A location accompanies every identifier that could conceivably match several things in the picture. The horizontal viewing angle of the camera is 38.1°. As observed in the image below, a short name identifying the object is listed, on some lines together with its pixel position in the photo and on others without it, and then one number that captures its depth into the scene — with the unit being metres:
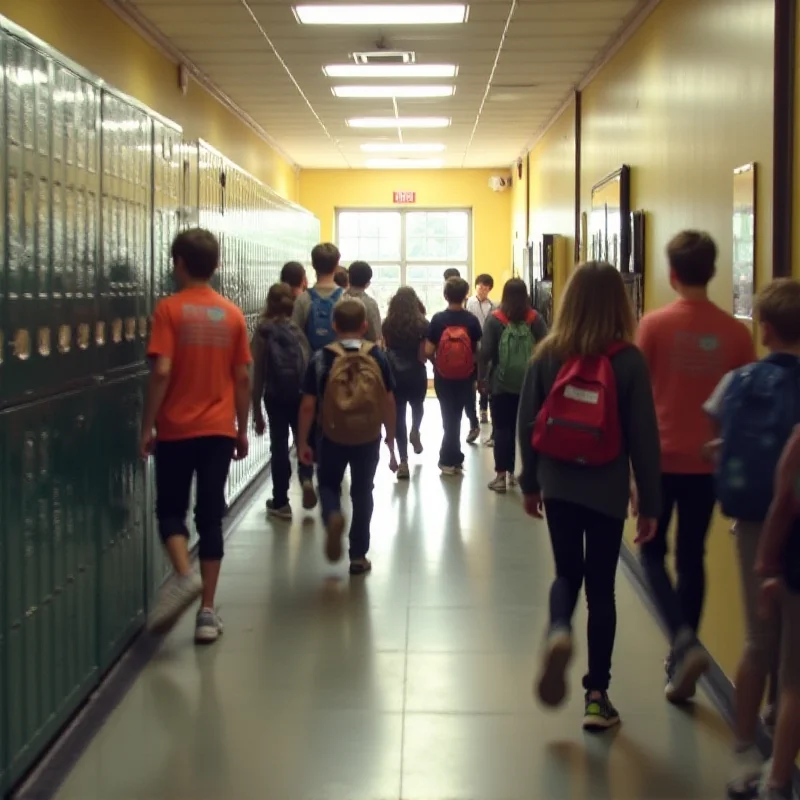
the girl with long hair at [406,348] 8.29
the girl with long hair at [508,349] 7.67
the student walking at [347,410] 5.40
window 17.78
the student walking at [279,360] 6.69
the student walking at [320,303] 7.15
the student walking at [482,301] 11.80
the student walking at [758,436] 2.93
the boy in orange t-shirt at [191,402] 4.36
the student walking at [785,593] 2.66
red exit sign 17.45
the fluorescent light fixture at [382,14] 6.80
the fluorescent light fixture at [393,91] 9.75
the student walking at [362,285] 7.75
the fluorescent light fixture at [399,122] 11.72
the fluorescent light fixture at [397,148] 14.08
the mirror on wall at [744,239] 4.01
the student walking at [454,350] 8.44
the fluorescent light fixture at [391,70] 8.69
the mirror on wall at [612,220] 6.82
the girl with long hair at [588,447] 3.48
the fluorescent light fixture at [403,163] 15.95
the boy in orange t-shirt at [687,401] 3.78
